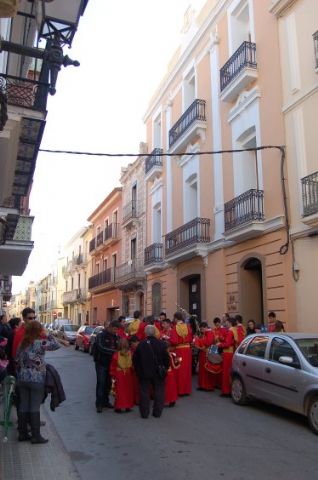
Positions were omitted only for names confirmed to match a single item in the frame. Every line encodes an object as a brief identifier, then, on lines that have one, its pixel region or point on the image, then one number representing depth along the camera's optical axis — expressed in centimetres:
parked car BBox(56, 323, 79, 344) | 3127
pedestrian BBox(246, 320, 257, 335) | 1275
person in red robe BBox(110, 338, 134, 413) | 905
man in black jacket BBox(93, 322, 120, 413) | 927
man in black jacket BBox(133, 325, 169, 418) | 863
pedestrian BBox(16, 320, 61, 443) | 674
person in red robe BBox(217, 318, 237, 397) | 1081
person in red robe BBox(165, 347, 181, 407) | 957
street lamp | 494
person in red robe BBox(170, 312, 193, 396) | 1086
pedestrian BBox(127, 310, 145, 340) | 1141
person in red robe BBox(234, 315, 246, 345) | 1153
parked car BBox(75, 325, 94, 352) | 2562
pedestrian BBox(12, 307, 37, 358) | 766
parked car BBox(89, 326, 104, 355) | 2361
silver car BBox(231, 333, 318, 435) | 750
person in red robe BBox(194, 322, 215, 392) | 1171
